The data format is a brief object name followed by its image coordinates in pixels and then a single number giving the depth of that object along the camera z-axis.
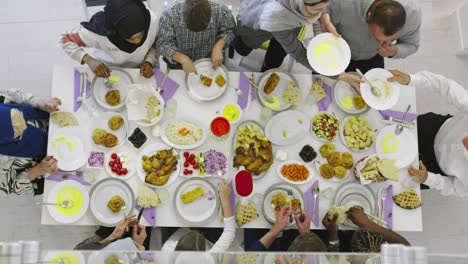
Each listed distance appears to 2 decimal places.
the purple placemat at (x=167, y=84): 2.69
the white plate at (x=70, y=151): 2.57
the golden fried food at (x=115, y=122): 2.62
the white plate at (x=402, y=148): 2.65
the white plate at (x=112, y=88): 2.65
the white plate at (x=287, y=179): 2.60
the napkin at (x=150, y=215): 2.56
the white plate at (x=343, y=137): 2.65
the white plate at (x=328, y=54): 2.48
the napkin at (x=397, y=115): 2.71
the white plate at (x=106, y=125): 2.63
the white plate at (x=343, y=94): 2.70
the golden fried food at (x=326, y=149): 2.63
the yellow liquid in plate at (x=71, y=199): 2.53
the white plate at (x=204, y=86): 2.68
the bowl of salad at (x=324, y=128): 2.65
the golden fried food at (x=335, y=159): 2.61
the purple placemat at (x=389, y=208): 2.61
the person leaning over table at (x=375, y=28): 2.28
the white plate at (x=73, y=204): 2.52
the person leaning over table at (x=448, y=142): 2.69
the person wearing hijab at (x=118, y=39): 2.34
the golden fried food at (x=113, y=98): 2.65
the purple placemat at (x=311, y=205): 2.60
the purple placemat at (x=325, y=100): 2.71
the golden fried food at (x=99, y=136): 2.59
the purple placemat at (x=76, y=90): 2.65
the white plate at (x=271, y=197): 2.56
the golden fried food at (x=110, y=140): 2.59
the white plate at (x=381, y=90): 2.59
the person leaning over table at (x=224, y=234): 2.47
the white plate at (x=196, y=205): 2.55
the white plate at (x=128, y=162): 2.58
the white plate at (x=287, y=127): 2.64
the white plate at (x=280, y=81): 2.71
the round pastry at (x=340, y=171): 2.59
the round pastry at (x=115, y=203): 2.53
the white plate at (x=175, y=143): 2.60
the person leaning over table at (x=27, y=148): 2.49
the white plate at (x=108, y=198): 2.54
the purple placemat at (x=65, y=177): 2.56
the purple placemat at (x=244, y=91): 2.70
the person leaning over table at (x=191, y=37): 2.62
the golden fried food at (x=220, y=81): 2.70
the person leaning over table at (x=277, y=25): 2.19
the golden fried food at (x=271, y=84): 2.70
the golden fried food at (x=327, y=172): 2.60
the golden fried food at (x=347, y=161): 2.62
